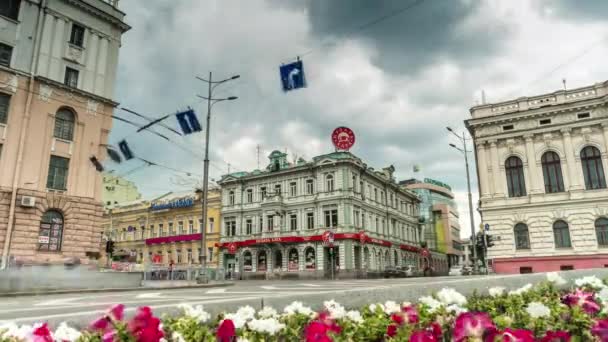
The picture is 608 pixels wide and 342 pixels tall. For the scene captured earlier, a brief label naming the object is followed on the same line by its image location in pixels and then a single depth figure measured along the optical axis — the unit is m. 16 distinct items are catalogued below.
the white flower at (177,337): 2.33
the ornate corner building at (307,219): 40.50
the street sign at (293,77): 15.16
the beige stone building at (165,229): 48.78
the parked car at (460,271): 37.41
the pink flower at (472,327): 1.80
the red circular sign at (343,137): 30.06
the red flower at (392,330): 2.64
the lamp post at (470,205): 27.43
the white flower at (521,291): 4.89
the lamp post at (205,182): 21.17
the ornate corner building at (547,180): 26.66
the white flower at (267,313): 3.18
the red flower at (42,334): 1.82
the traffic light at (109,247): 23.94
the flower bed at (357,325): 1.85
